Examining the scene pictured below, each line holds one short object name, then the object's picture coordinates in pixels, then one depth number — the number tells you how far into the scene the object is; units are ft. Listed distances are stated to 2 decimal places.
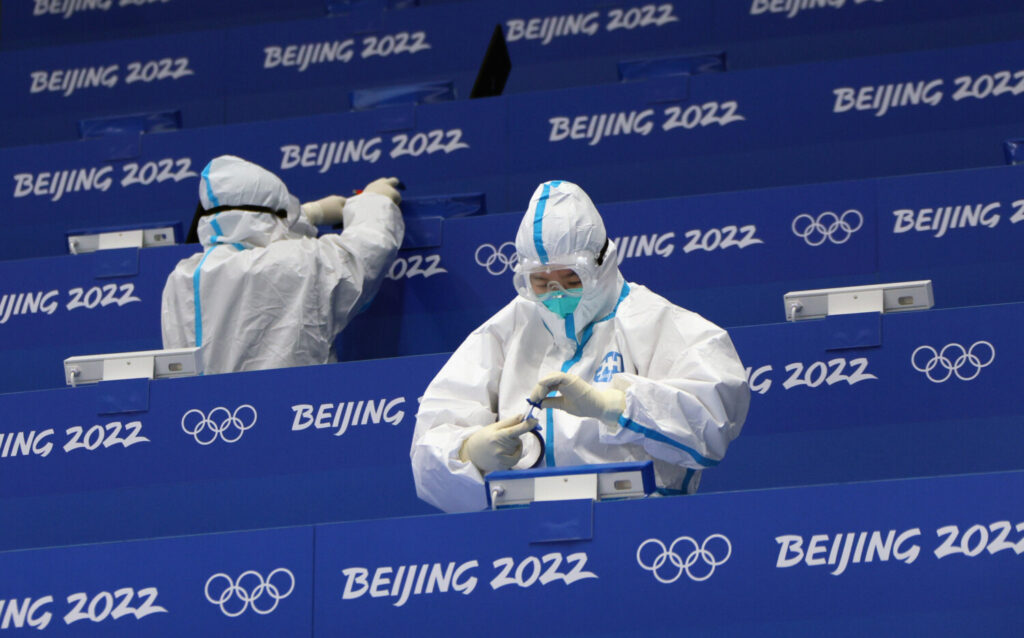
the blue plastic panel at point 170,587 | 24.27
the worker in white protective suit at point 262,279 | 34.71
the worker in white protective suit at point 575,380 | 25.03
